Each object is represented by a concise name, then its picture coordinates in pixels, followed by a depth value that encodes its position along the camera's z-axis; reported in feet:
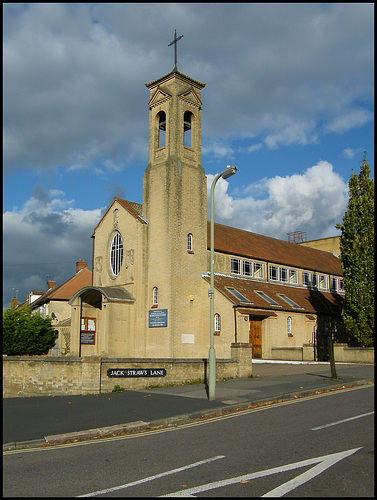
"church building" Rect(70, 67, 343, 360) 111.24
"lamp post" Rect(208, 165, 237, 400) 51.72
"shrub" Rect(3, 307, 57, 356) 101.68
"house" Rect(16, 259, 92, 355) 173.99
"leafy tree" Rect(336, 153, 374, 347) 104.83
